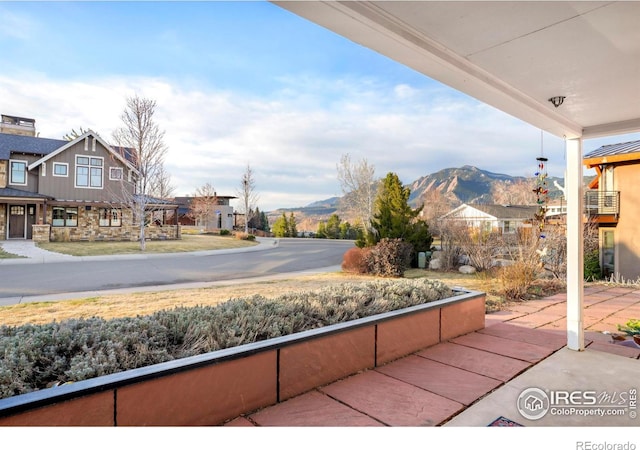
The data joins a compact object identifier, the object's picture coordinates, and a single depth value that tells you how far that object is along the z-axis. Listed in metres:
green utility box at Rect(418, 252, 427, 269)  9.77
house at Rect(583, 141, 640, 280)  9.64
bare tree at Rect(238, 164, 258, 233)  22.78
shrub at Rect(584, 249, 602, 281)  9.17
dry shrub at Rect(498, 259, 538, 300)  5.60
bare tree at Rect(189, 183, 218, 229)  26.81
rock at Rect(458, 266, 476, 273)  8.66
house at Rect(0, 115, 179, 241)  14.53
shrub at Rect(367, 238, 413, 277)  8.45
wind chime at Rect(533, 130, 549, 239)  6.73
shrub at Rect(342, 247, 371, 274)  8.84
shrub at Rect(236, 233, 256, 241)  19.78
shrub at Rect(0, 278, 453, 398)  1.59
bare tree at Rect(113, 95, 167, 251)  13.38
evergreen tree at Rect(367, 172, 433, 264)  9.58
